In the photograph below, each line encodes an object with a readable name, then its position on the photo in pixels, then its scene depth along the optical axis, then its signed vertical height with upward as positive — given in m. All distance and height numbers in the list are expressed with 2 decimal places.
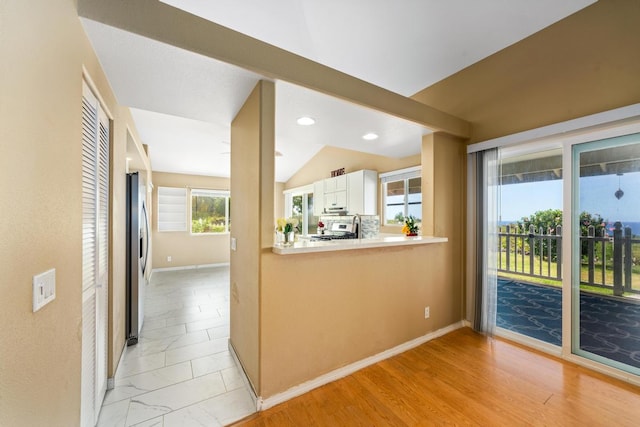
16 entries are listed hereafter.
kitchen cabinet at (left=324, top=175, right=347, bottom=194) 5.14 +0.60
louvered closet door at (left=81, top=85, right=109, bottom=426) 1.50 -0.27
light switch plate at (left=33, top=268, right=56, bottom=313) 0.89 -0.28
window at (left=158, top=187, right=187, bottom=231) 6.39 +0.08
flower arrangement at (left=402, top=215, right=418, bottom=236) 3.00 -0.18
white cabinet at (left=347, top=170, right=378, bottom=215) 4.61 +0.36
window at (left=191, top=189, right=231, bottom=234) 6.86 +0.03
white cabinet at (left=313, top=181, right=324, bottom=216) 5.81 +0.34
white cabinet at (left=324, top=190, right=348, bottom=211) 5.11 +0.27
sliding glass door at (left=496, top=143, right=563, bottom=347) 2.87 -0.39
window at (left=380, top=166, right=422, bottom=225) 4.14 +0.32
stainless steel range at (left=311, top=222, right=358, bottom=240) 4.04 -0.30
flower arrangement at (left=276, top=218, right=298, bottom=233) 2.12 -0.10
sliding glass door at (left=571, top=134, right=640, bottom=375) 2.19 -0.35
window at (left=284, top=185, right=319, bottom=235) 7.01 +0.17
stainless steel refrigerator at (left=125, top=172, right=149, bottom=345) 2.56 -0.51
